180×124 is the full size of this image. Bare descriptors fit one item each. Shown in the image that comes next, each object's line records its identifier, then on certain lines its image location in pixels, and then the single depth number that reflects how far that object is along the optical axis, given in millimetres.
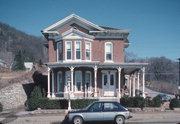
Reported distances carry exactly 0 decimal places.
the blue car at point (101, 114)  14133
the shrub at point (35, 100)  21961
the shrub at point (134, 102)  21062
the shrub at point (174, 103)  21398
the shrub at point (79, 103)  22000
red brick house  25516
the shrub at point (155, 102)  21562
